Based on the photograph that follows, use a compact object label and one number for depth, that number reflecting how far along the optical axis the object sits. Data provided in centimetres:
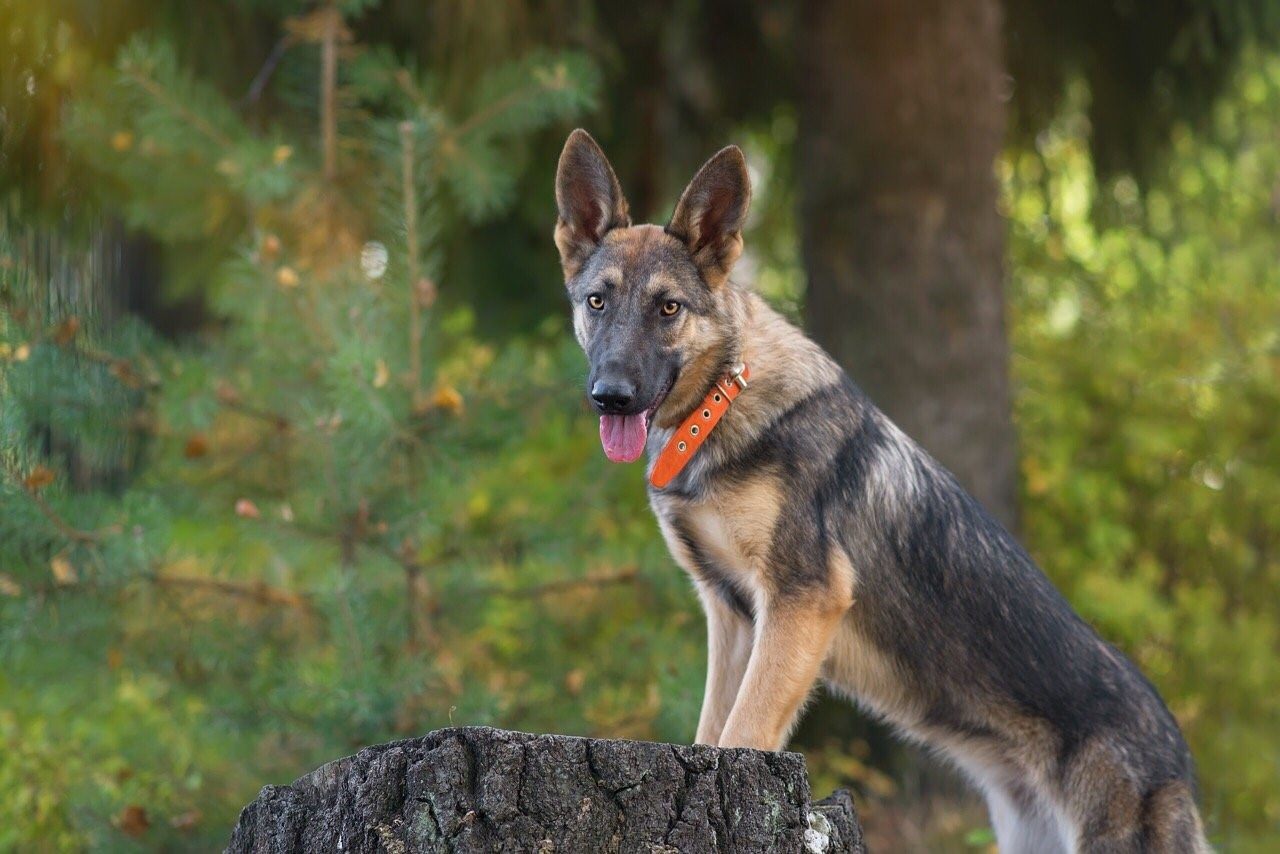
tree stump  584
